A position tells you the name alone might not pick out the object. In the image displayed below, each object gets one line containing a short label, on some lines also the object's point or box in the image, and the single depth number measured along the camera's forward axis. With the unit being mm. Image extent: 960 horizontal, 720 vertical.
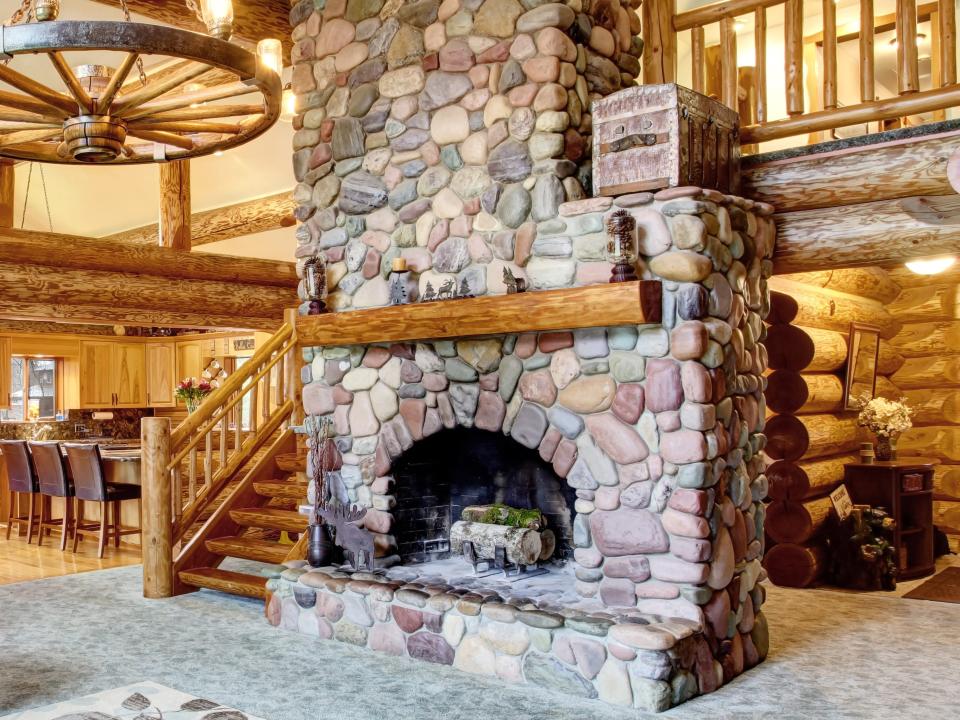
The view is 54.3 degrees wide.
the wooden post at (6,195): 8789
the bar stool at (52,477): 8516
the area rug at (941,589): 6215
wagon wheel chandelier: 2766
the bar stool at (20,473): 8984
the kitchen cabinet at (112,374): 13781
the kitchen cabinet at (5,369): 12641
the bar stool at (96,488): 8102
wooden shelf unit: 6914
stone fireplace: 4285
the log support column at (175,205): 9320
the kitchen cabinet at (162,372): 14578
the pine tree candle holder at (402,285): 5180
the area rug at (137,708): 4004
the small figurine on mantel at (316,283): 5547
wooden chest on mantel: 4410
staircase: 6359
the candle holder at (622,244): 4258
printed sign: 6793
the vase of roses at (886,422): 7172
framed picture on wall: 7375
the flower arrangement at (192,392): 9133
